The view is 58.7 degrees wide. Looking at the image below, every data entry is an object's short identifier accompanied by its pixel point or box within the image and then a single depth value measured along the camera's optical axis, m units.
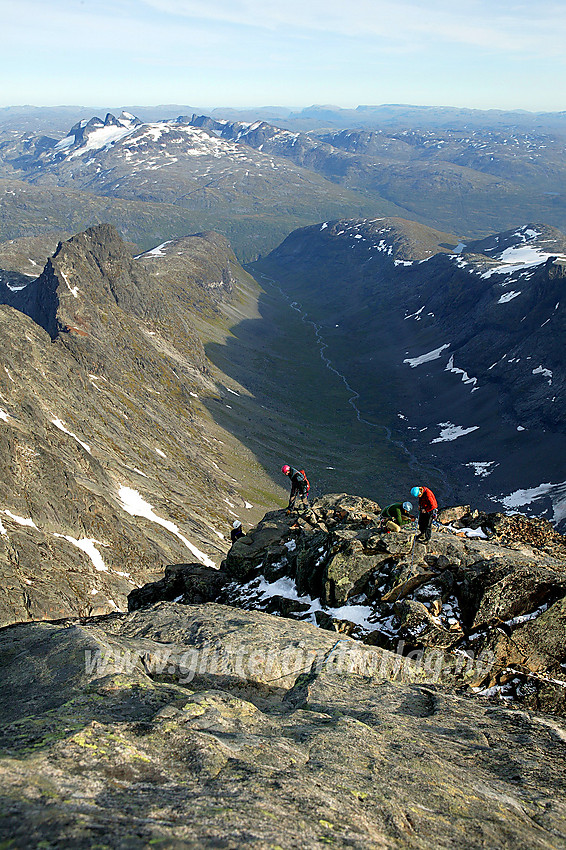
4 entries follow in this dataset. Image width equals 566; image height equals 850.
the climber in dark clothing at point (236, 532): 36.81
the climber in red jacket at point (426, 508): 25.61
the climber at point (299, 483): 37.70
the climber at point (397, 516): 28.69
